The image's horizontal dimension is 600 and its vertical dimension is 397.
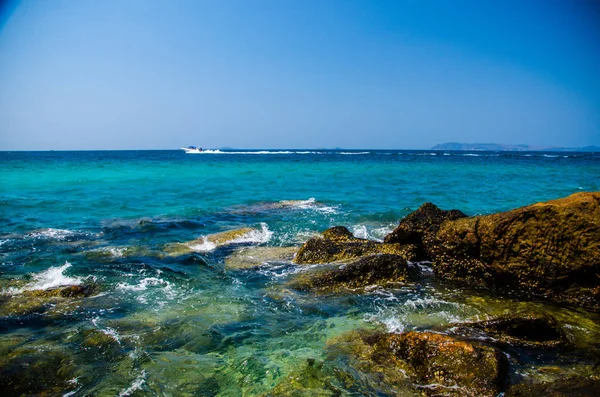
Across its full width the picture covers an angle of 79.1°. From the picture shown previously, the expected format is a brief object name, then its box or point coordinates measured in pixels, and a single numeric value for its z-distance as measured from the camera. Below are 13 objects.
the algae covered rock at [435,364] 4.54
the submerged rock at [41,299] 7.12
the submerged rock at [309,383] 4.68
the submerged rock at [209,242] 11.65
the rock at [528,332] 5.70
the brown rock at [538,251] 7.16
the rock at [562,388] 3.90
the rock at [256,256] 10.38
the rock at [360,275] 8.34
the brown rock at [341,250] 10.02
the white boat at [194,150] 138.68
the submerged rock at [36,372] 4.73
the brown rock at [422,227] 10.15
